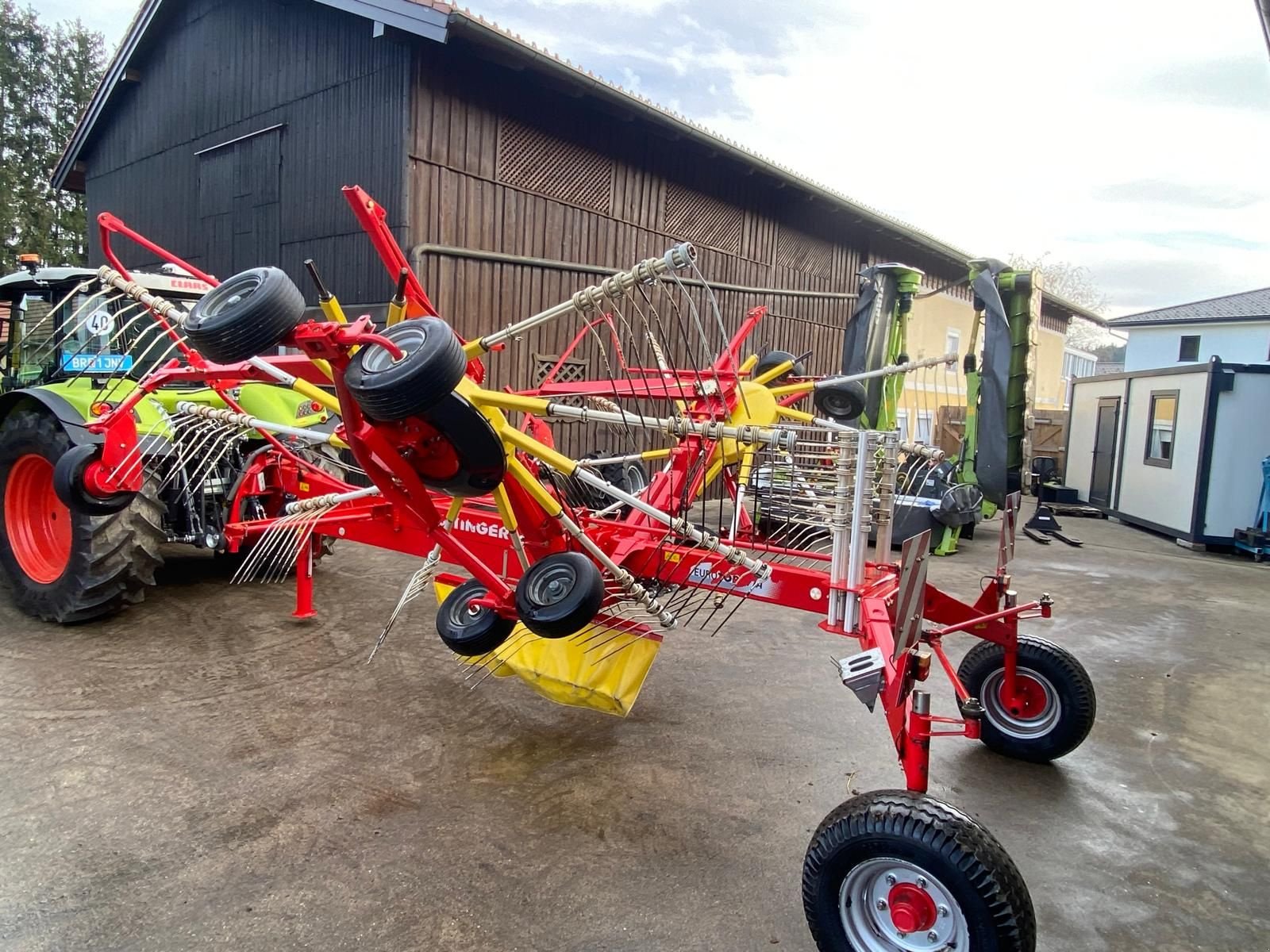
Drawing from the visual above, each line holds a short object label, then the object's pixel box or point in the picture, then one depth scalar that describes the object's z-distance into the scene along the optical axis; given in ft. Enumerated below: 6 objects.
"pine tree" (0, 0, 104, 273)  66.74
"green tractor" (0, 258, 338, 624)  14.46
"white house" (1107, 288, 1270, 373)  81.97
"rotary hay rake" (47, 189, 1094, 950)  6.87
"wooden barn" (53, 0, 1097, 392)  25.52
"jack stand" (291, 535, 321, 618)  15.87
